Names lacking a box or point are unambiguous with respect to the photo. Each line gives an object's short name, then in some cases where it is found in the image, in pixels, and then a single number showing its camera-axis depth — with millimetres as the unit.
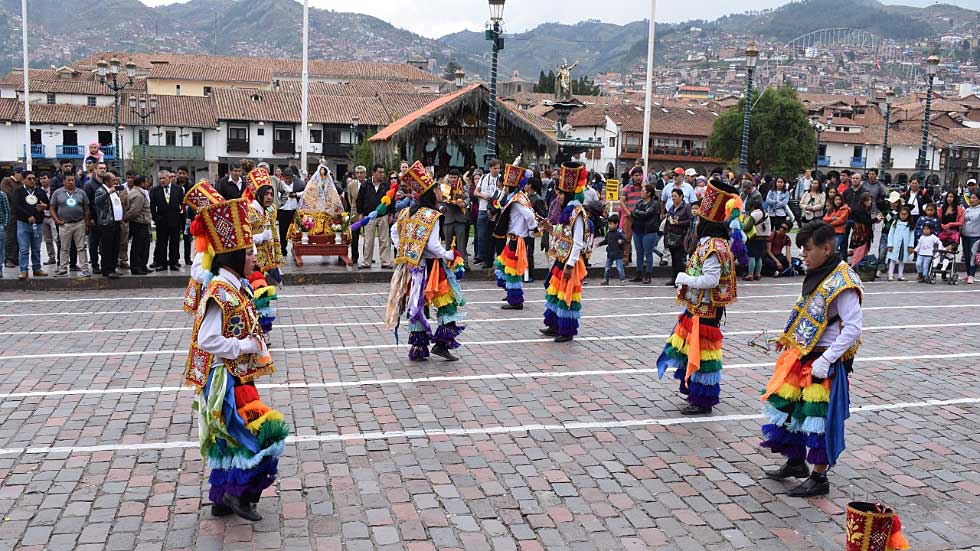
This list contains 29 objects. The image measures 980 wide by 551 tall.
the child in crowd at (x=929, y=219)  17469
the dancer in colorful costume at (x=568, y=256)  10836
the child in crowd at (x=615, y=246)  16219
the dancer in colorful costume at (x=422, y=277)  9539
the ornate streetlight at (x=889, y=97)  40009
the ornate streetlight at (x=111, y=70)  28409
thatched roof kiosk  26938
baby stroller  17562
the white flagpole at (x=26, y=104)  31664
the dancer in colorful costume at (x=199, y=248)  5590
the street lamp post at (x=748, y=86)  23030
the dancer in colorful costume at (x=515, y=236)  12711
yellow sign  26266
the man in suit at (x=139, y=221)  15352
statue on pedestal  28562
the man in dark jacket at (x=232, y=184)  14695
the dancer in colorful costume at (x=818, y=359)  6027
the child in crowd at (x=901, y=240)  17469
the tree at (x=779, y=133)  72250
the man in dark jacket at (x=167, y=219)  15547
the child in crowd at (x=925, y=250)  17391
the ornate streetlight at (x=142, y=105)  60638
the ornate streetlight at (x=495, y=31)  17344
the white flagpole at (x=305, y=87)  25003
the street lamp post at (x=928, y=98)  26984
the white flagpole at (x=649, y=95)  26125
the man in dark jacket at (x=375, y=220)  17047
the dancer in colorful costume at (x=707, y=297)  7738
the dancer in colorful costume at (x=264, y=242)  10250
